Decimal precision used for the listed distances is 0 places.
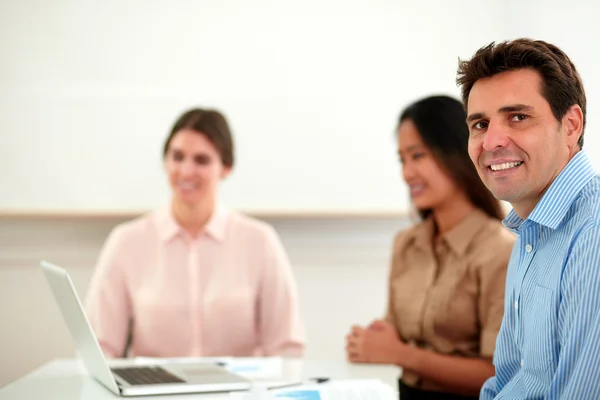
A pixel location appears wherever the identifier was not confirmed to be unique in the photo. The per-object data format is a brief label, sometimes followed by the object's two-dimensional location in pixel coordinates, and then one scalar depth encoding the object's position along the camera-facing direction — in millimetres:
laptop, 2380
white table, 2398
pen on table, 2430
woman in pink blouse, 3117
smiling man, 2148
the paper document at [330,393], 2338
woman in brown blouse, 2724
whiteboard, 3531
